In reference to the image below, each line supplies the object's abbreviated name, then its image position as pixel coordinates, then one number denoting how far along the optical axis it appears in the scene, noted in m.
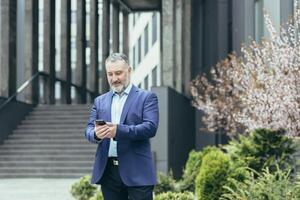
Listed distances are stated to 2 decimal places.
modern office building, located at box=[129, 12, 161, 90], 54.81
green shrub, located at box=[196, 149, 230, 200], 7.82
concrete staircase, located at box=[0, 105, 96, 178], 18.42
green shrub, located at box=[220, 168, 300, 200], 6.16
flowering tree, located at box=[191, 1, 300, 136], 11.31
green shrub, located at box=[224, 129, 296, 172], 9.15
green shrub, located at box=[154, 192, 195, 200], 8.37
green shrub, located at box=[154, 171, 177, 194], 10.63
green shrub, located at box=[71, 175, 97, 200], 10.45
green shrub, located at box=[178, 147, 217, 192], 11.27
